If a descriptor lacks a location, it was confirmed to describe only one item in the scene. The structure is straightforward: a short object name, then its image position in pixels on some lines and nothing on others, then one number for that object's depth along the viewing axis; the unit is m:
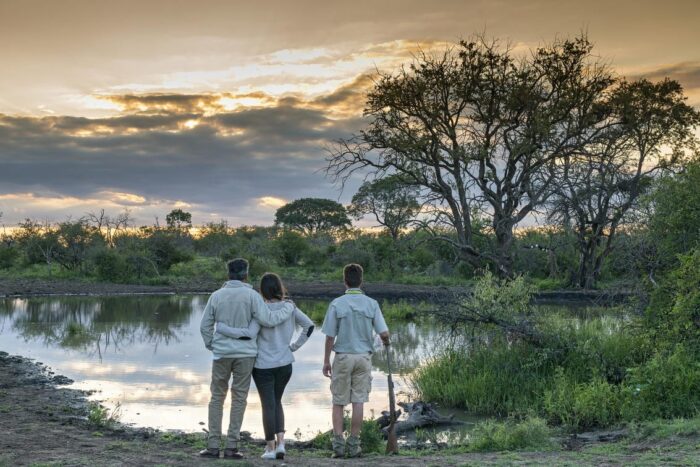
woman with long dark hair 7.82
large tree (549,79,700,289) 27.78
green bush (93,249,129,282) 45.97
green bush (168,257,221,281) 48.62
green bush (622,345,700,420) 10.40
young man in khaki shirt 8.10
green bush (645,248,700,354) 11.45
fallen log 11.09
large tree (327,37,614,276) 26.52
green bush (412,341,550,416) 12.52
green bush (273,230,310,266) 56.72
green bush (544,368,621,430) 10.86
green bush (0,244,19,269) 54.78
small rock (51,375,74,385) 14.93
